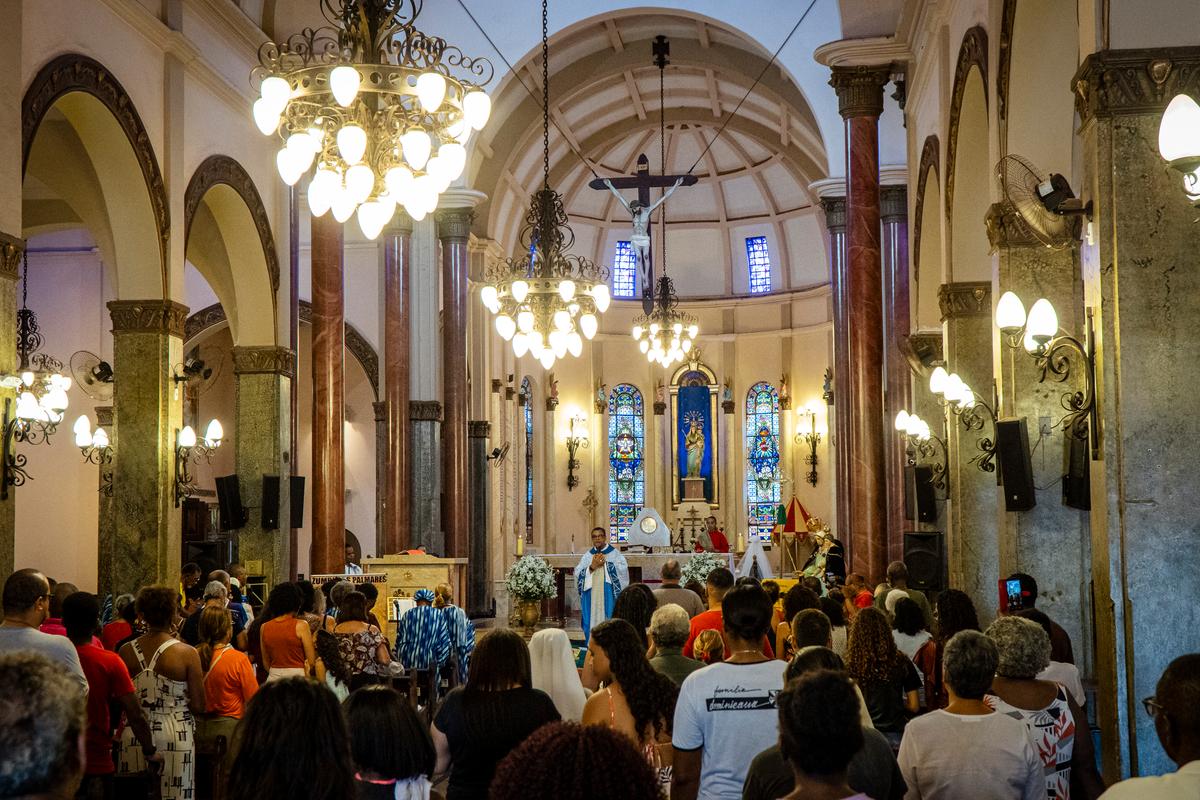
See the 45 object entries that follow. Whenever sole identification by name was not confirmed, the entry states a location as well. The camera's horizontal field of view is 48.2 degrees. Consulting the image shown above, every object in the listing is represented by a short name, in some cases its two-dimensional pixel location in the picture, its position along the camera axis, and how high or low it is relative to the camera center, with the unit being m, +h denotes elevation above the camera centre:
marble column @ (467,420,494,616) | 24.38 -0.61
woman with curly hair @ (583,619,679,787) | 5.03 -0.79
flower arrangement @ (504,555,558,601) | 14.18 -0.98
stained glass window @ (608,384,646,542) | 33.06 +0.67
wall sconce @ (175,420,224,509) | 13.01 +0.36
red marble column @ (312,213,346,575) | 16.16 +1.40
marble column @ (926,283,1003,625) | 11.63 +0.07
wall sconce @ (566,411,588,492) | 32.06 +1.10
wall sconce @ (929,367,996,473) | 9.80 +0.65
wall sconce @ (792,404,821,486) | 31.28 +1.01
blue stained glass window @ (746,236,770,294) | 32.75 +5.36
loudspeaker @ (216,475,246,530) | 14.85 -0.11
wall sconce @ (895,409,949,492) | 12.83 +0.37
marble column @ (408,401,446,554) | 21.72 +0.25
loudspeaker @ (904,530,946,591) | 13.11 -0.79
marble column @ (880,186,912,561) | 17.56 +2.08
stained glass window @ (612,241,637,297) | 33.47 +5.36
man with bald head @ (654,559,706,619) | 9.62 -0.78
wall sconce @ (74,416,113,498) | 15.41 +0.61
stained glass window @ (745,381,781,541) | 32.16 +0.60
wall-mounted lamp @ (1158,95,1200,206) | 4.92 +1.26
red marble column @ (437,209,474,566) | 22.27 +1.81
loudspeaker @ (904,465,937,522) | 13.56 -0.14
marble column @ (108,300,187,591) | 12.59 +0.45
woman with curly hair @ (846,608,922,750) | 5.88 -0.82
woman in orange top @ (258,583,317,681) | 7.68 -0.86
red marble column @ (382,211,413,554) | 20.56 +1.71
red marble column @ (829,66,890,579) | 14.63 +1.39
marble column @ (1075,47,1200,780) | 6.43 +0.45
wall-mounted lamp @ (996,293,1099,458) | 6.81 +0.75
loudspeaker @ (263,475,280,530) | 15.27 -0.10
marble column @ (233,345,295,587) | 15.31 +0.56
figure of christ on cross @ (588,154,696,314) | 22.47 +5.16
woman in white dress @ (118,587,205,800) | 6.52 -0.96
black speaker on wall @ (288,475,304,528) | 16.11 -0.08
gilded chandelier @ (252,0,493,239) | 7.77 +2.20
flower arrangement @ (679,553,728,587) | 14.80 -0.92
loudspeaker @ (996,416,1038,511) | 9.22 +0.10
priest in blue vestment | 14.95 -1.05
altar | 22.84 -1.41
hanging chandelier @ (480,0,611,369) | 13.79 +1.98
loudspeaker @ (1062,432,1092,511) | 8.77 +0.00
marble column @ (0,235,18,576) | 9.21 +1.19
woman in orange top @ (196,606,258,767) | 6.90 -0.99
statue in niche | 32.69 +1.01
